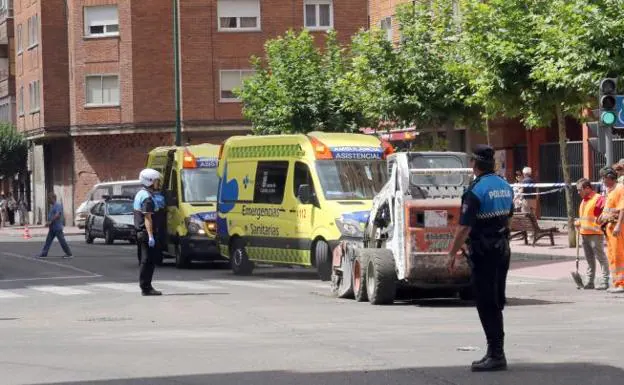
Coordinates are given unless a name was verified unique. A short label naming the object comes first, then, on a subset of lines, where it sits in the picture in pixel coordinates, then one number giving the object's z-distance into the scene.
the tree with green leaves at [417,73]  38.00
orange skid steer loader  19.55
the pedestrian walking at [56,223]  35.62
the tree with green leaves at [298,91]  46.09
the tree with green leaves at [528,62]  28.59
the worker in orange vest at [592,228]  22.09
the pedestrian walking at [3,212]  76.56
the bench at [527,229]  33.60
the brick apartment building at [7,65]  76.44
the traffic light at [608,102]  23.31
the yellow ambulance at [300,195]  25.14
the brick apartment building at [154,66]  61.19
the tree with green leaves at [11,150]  74.50
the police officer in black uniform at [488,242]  11.78
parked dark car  46.12
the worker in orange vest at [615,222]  21.34
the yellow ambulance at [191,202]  30.88
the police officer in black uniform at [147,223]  21.80
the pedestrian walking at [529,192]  39.69
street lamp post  49.71
